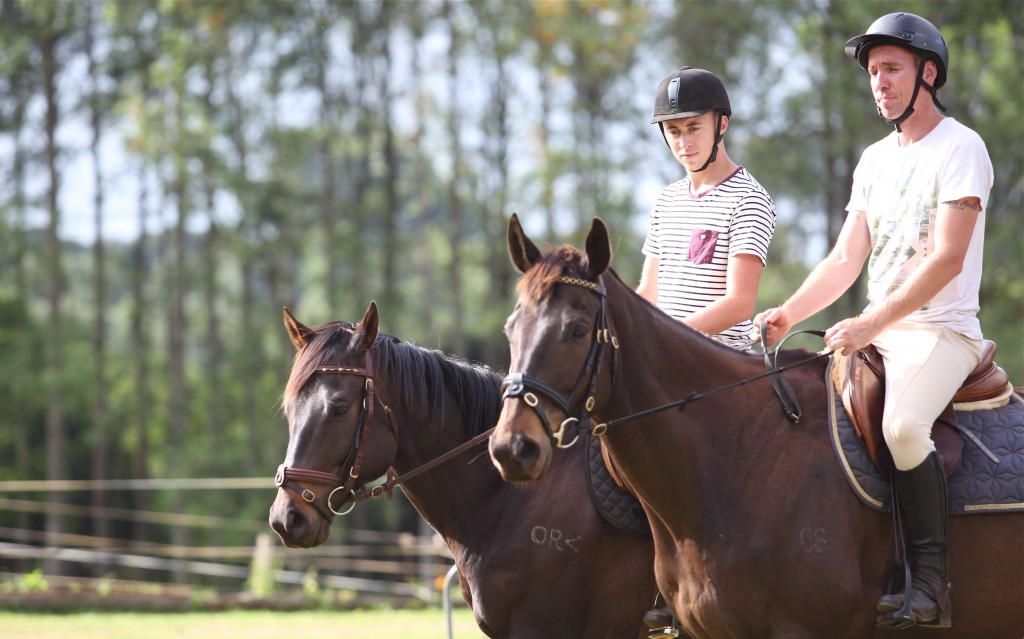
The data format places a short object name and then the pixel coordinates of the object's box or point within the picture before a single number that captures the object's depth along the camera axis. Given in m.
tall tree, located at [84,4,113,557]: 59.31
